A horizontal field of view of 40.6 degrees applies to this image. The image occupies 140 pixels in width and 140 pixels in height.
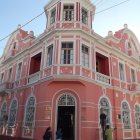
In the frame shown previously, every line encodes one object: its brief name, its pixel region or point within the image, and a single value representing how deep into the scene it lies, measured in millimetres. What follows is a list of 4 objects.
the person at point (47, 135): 11523
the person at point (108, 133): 12559
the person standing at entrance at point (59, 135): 11805
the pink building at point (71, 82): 13164
